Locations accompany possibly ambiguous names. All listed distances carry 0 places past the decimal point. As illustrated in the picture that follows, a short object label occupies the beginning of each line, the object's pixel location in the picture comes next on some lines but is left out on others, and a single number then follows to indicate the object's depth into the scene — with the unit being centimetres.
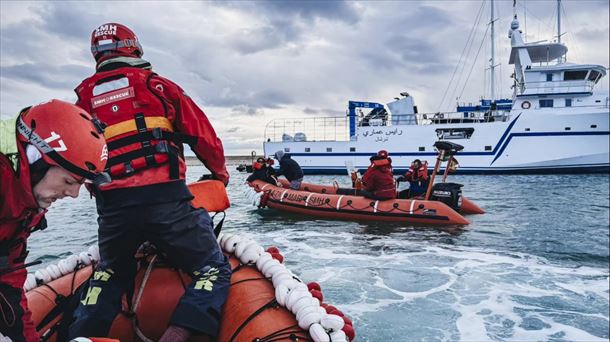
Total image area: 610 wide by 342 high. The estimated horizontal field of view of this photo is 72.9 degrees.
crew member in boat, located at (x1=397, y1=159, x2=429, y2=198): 1087
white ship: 2202
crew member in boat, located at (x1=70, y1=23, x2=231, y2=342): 208
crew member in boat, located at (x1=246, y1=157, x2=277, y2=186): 1309
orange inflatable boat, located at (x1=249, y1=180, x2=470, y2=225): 914
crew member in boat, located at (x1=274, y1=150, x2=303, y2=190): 1261
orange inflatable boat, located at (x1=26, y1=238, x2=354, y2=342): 209
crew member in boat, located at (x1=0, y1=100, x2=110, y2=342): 127
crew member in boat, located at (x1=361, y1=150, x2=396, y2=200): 914
